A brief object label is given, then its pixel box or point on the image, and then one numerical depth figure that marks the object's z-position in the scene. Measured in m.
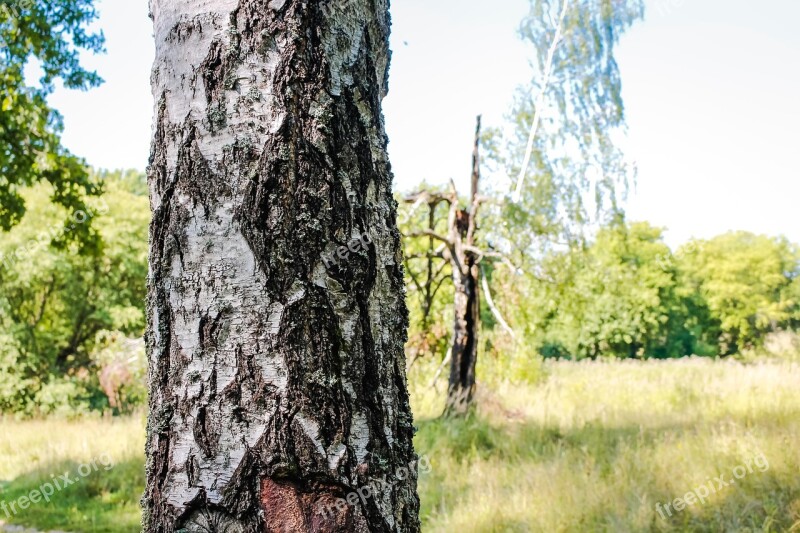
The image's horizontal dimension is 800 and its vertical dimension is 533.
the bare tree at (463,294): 8.38
